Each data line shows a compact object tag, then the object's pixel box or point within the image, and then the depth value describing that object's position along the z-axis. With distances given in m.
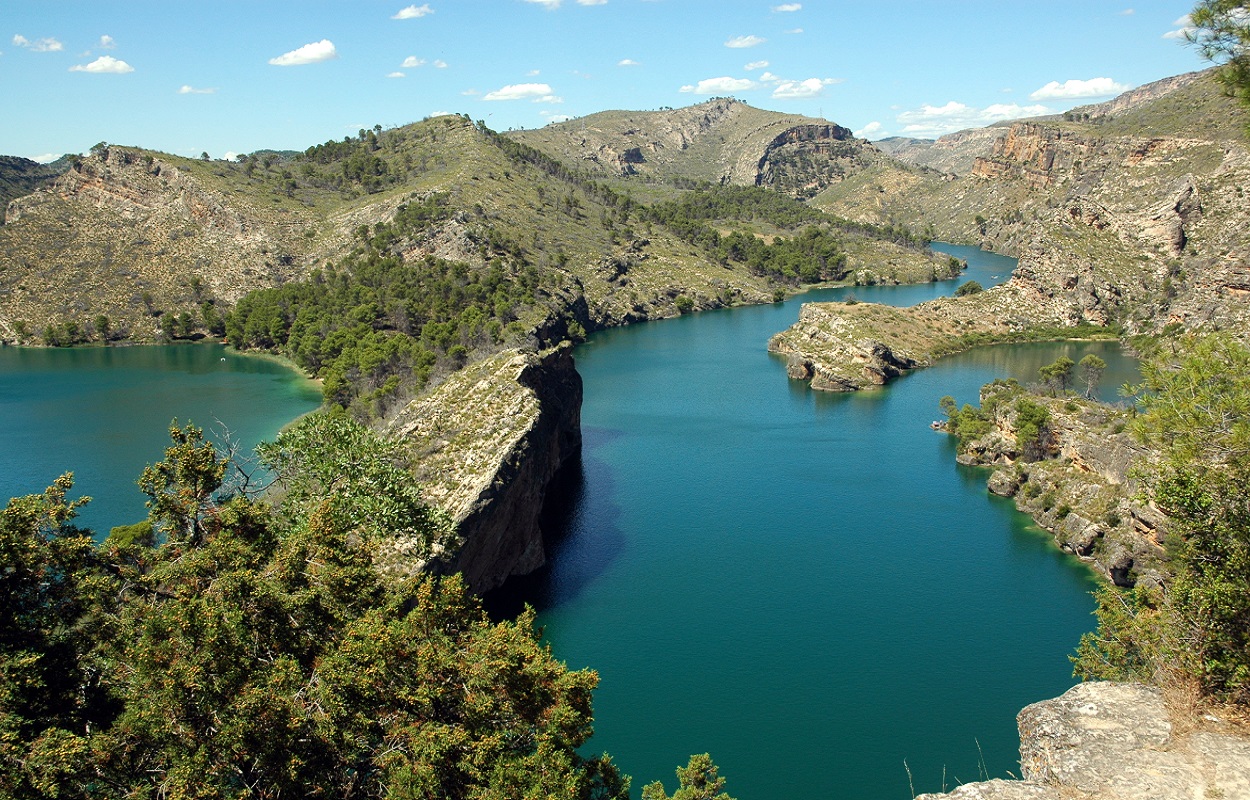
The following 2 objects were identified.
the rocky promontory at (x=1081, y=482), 51.88
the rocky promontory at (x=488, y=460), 49.25
